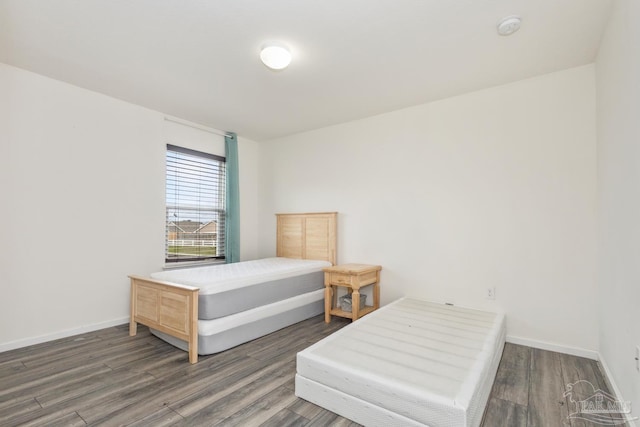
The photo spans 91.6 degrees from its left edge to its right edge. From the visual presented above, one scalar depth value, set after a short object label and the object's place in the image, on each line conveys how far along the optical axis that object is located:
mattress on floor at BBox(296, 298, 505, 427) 1.52
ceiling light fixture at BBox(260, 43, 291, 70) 2.30
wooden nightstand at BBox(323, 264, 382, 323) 3.29
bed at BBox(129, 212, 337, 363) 2.51
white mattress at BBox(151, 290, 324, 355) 2.53
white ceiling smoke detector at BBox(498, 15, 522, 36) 2.01
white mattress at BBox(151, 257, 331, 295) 2.62
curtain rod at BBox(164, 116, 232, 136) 3.83
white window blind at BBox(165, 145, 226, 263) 3.90
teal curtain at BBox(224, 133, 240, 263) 4.34
